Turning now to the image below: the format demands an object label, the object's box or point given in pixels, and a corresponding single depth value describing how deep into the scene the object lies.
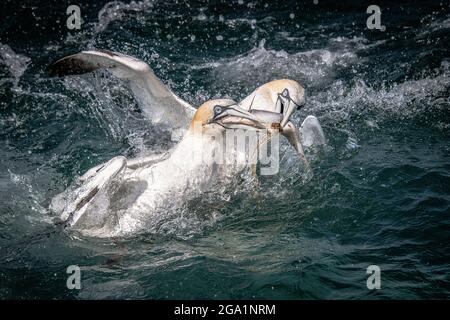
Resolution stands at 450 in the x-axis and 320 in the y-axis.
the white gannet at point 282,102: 7.50
